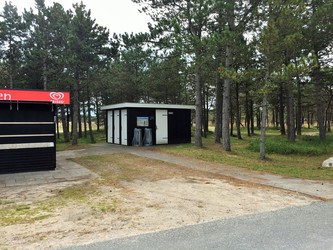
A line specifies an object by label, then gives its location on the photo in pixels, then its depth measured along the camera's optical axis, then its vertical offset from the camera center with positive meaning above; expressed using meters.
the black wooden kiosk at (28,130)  8.34 -0.18
